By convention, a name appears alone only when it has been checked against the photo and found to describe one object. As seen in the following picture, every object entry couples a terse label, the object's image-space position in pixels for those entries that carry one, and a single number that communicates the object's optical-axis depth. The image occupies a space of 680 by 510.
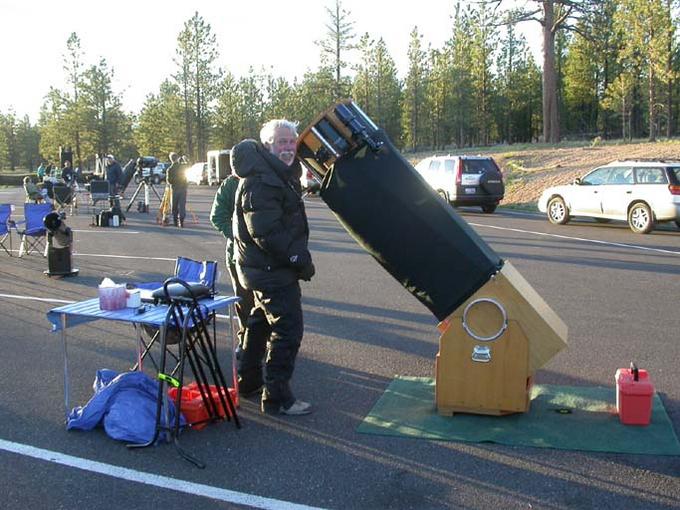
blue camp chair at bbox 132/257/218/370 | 5.70
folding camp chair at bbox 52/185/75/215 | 20.97
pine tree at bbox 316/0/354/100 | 59.72
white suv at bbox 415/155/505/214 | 21.78
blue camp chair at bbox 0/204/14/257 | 13.28
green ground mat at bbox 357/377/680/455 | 4.54
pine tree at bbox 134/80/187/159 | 66.56
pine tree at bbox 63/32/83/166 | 64.00
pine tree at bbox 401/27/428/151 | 60.41
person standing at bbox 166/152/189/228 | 18.20
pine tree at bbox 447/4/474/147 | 61.12
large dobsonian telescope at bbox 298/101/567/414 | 4.81
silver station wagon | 16.14
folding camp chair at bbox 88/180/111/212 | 22.62
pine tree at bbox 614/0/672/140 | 33.44
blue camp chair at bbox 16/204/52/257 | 12.65
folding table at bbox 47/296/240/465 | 4.63
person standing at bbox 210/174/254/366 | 5.85
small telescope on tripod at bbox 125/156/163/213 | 24.02
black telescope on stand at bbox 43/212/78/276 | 11.00
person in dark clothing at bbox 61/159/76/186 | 28.39
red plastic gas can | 4.76
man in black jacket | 4.77
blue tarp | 4.63
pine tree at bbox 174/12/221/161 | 62.09
